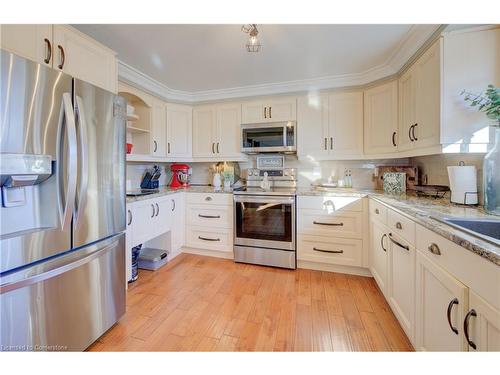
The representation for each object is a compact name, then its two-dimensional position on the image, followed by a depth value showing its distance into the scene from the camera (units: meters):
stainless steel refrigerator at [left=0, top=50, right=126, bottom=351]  0.90
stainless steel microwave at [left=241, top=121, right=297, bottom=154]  2.64
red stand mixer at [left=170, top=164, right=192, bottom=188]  3.06
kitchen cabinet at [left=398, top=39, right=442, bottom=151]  1.49
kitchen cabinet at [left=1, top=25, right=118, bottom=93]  1.11
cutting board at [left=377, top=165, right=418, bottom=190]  2.28
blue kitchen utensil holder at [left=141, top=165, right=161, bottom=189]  2.75
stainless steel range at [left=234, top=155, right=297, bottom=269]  2.35
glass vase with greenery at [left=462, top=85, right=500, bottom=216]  1.15
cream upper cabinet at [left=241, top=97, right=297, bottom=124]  2.68
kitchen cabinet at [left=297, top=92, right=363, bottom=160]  2.48
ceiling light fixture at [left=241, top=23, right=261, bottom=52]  1.56
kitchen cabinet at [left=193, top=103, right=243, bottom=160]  2.91
